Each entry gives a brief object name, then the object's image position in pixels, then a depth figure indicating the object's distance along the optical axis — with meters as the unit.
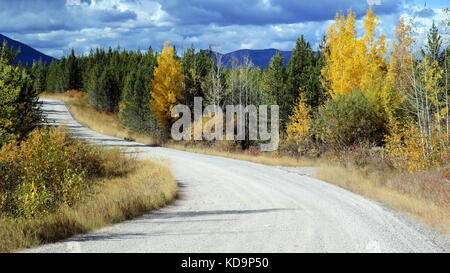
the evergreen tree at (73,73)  91.38
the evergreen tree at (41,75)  102.75
